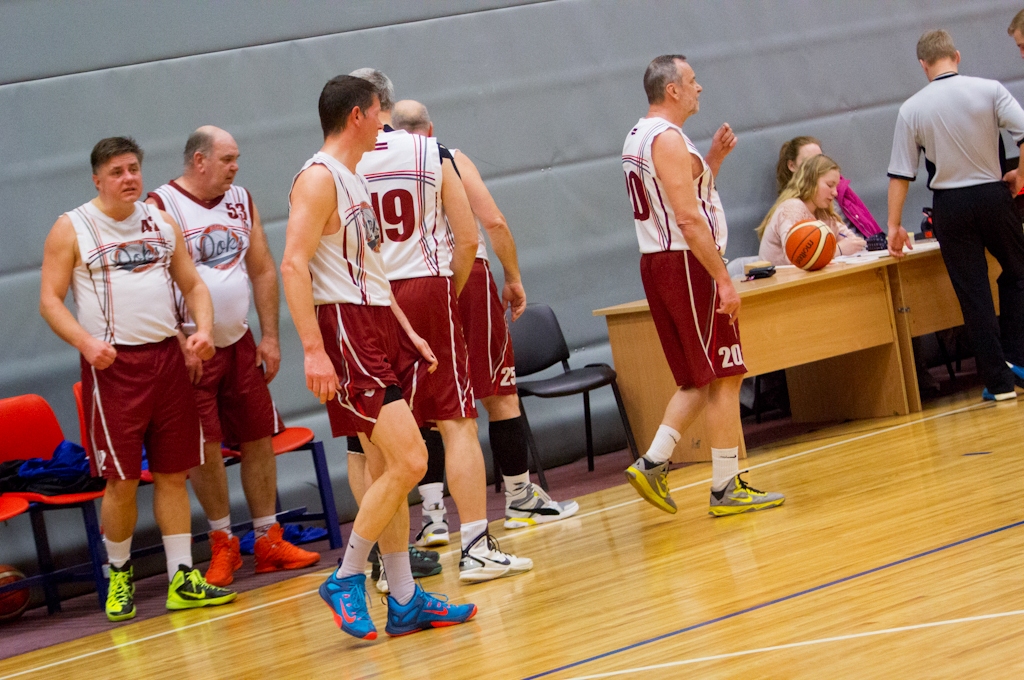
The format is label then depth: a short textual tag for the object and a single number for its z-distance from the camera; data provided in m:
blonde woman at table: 13.04
